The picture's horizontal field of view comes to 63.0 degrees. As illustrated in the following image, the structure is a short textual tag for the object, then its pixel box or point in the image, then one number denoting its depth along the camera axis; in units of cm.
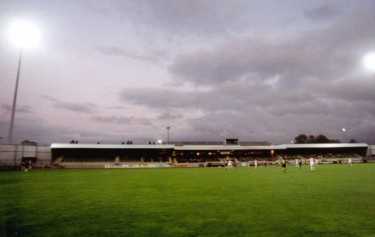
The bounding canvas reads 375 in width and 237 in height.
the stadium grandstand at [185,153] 6988
